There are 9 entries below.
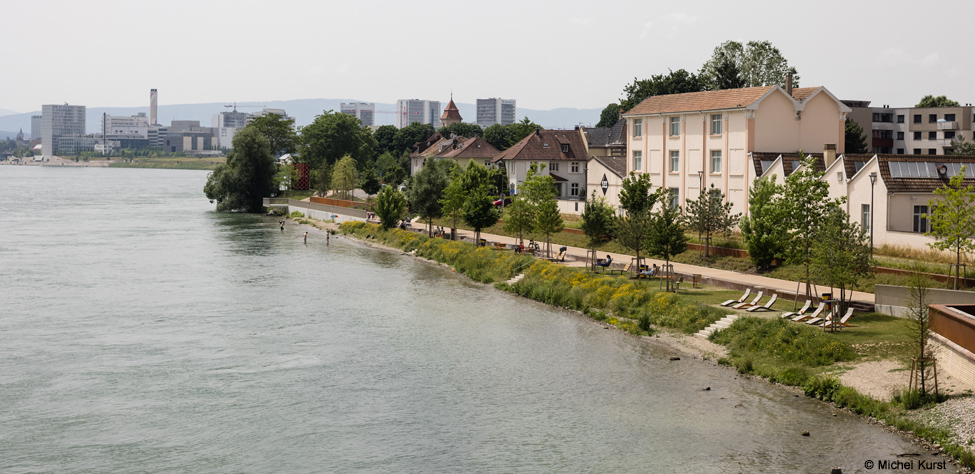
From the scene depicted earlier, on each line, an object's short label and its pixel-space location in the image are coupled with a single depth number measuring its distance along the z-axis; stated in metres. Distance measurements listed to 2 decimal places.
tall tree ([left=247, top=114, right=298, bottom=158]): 143.62
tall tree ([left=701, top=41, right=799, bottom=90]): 94.69
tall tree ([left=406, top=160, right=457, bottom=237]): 78.19
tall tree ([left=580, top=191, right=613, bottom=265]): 60.91
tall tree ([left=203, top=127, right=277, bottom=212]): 119.62
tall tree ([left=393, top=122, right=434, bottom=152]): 173.62
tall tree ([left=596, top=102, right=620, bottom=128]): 150.75
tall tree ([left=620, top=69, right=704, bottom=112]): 99.94
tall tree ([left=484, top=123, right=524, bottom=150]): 163.25
